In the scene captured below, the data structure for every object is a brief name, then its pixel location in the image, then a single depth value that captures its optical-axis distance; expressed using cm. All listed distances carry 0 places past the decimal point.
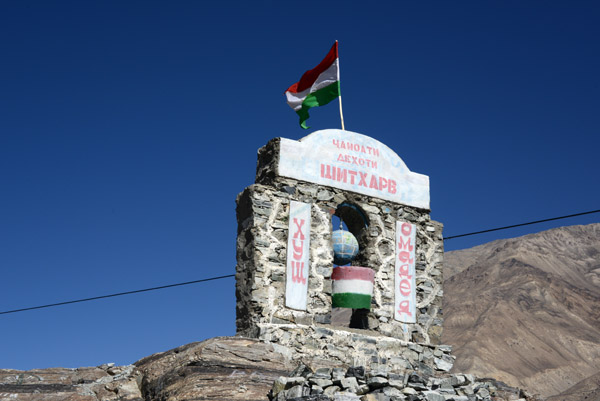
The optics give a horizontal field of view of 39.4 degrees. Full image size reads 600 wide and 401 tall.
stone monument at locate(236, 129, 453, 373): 1530
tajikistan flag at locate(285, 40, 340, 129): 1742
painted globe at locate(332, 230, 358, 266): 1639
